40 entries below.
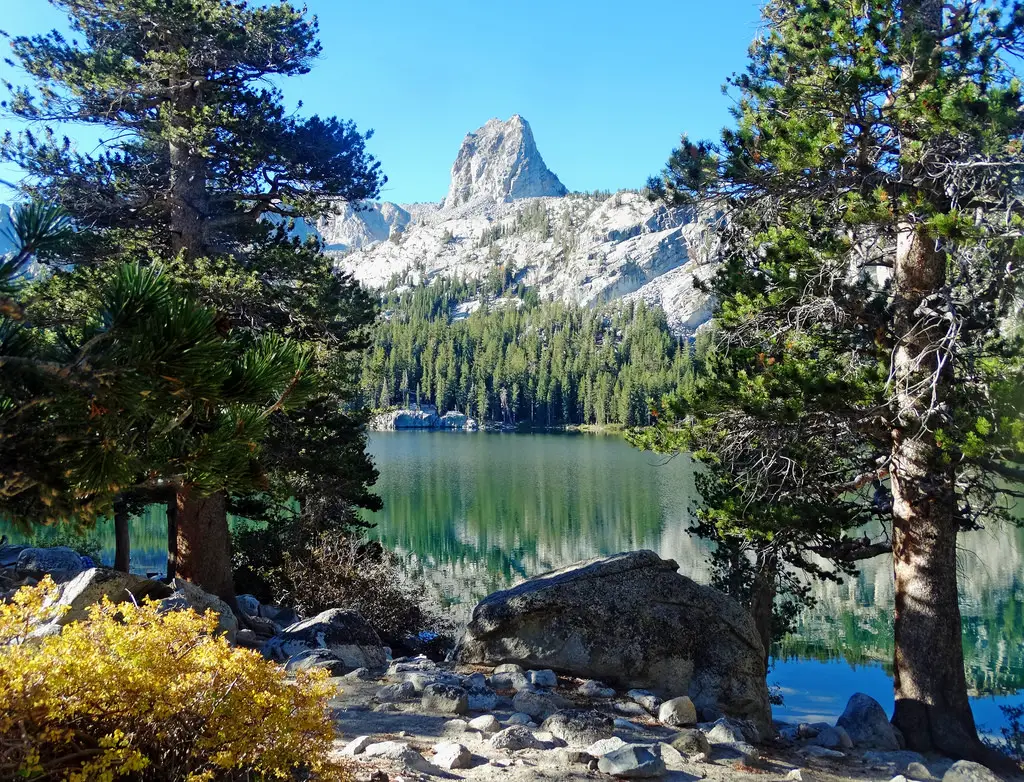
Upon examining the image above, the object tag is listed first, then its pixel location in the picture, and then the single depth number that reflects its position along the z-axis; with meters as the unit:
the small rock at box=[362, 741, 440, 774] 4.80
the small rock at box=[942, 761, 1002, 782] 6.36
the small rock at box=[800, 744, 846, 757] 6.89
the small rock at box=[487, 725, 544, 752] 5.40
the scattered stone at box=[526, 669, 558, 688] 7.57
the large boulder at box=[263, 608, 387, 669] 8.05
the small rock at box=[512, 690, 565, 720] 6.51
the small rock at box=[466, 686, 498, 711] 6.55
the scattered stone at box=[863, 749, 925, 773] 6.79
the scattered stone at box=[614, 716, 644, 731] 6.40
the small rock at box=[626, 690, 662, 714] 7.14
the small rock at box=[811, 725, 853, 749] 7.38
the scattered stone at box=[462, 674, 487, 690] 7.03
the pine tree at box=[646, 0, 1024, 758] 7.13
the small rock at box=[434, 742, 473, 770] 4.89
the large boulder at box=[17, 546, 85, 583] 9.77
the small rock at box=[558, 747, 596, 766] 5.16
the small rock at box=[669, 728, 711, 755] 5.81
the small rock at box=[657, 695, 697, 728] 6.76
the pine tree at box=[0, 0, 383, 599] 10.09
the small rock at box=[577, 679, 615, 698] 7.48
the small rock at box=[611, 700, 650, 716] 7.01
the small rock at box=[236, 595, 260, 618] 11.42
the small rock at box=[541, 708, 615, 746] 5.70
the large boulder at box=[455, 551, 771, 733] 8.05
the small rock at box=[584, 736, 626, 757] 5.19
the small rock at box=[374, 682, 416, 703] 6.68
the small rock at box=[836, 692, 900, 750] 7.71
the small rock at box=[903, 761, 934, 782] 6.41
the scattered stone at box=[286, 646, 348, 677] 7.23
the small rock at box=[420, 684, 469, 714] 6.40
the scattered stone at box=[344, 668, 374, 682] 7.34
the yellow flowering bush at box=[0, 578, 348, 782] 3.13
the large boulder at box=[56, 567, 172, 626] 7.42
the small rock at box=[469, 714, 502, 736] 5.81
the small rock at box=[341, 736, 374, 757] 5.01
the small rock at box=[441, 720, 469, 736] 5.84
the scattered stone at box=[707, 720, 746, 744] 6.17
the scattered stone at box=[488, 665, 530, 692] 7.41
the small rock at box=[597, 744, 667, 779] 5.00
